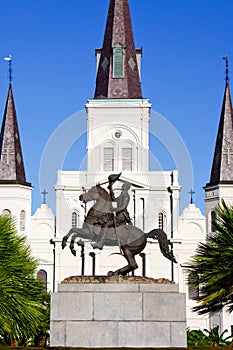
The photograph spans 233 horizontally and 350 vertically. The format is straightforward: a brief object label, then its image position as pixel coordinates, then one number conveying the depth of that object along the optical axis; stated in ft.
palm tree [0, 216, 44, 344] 91.35
